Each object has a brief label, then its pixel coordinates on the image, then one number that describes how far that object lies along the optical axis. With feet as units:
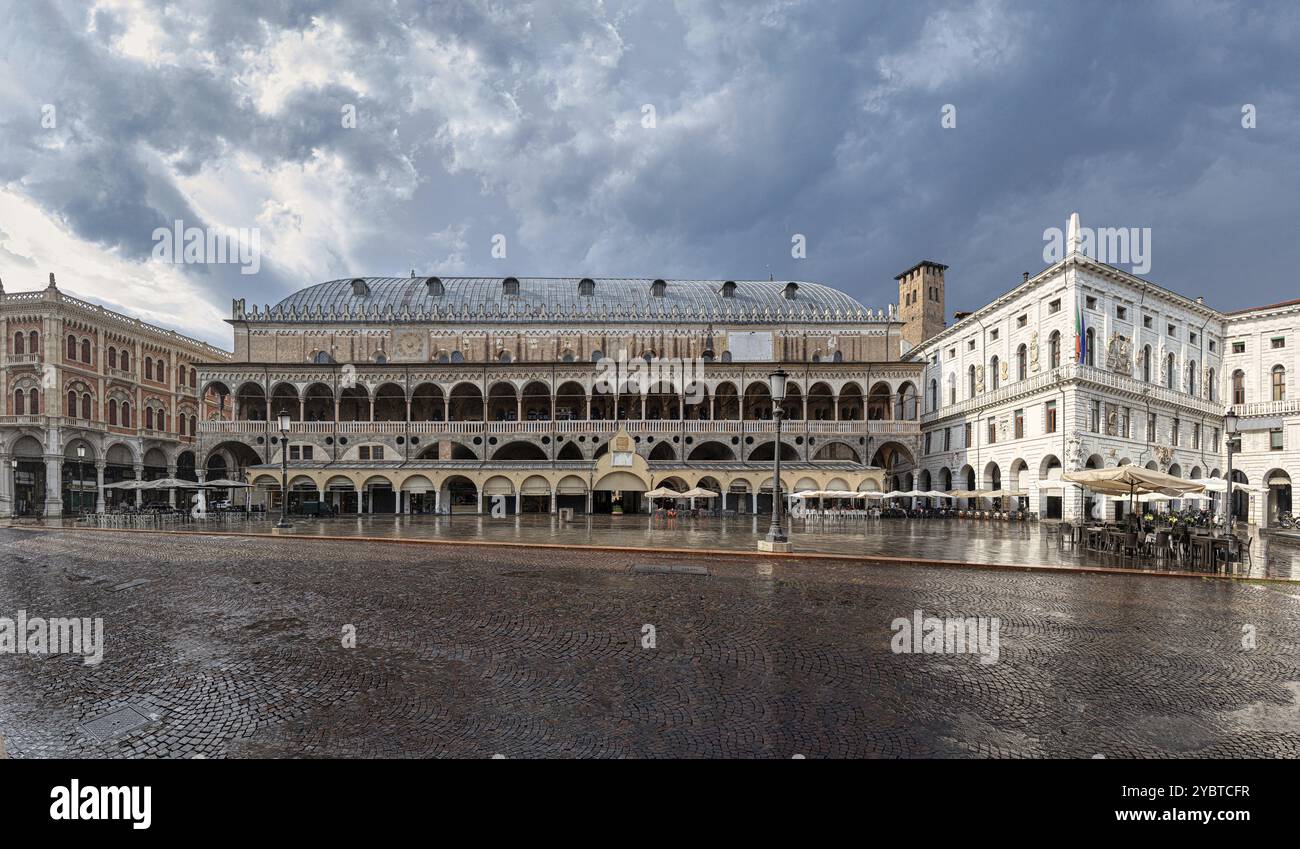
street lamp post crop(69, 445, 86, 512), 148.25
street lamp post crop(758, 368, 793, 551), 54.24
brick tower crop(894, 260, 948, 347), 189.98
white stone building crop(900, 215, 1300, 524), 114.21
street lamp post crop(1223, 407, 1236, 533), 61.87
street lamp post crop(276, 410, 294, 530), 82.08
